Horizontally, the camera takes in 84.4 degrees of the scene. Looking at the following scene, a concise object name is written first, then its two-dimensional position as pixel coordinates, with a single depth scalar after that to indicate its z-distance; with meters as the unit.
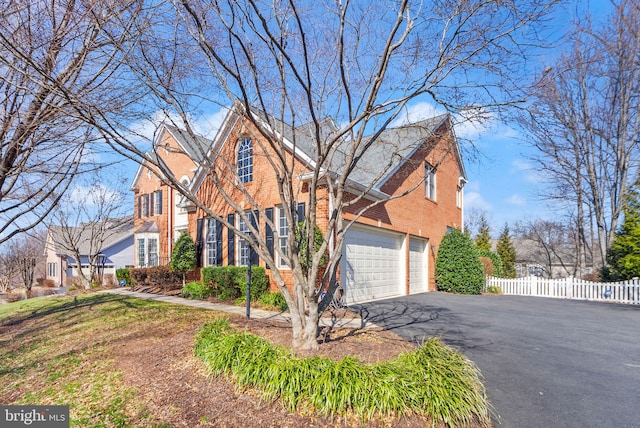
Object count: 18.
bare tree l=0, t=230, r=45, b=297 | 28.62
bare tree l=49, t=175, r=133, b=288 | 18.94
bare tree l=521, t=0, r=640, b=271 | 15.00
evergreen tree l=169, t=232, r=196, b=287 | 14.24
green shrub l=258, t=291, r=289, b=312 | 9.63
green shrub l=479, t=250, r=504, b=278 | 21.25
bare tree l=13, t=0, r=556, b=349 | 4.77
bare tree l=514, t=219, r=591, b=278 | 35.94
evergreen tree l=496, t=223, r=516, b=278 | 26.77
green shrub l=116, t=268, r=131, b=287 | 19.05
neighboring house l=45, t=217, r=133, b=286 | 31.60
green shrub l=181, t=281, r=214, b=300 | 12.41
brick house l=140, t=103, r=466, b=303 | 10.65
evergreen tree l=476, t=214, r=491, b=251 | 26.63
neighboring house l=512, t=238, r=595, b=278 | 37.19
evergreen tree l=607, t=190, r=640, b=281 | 14.58
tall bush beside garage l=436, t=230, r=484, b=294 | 16.05
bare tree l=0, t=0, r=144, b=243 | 5.13
